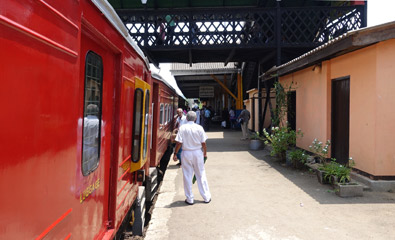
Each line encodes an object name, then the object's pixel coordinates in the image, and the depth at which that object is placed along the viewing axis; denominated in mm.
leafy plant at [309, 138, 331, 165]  6638
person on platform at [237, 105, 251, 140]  14484
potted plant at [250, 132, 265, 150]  11633
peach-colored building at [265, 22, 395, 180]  5707
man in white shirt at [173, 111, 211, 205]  5340
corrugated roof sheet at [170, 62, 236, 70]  20316
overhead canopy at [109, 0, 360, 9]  13062
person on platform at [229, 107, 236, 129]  21750
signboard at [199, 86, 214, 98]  26078
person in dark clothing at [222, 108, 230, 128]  23309
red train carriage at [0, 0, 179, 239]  1211
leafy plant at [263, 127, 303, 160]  8492
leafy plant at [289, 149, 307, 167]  7634
